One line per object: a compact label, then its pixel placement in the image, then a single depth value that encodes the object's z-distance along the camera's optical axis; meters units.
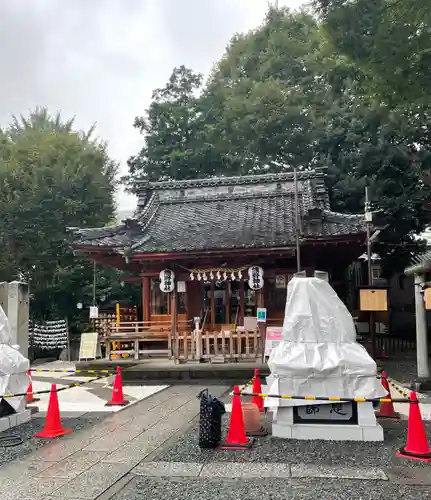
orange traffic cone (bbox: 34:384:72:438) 7.34
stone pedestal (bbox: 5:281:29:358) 9.57
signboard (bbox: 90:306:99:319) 19.12
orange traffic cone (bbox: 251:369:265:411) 8.62
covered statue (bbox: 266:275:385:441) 6.68
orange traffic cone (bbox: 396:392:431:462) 5.88
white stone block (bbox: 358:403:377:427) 6.60
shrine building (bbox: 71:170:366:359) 15.40
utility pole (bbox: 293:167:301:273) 12.04
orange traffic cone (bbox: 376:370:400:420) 8.04
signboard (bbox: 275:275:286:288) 16.56
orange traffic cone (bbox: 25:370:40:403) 10.18
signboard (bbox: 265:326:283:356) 13.05
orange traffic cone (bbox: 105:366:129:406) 9.79
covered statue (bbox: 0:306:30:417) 7.79
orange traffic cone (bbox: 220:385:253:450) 6.38
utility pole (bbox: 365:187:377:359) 14.39
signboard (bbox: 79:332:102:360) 17.94
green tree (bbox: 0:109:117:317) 22.62
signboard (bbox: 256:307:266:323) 13.25
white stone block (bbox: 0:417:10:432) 7.60
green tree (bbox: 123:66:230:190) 31.02
